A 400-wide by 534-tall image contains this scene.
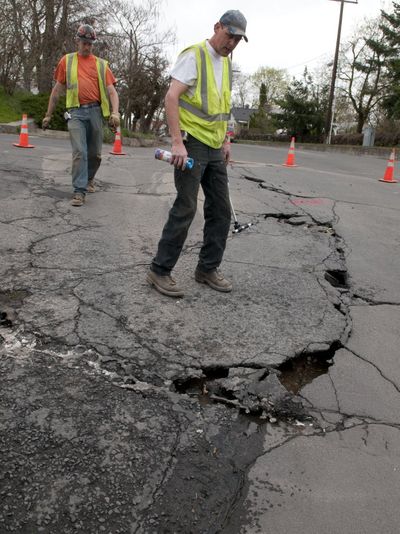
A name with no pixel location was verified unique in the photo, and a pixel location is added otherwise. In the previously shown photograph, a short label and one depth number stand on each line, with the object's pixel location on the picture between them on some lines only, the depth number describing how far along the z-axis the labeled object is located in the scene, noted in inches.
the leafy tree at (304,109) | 1520.7
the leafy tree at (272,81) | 2748.5
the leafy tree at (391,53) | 1175.0
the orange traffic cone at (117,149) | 473.1
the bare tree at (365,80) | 1497.3
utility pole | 1204.0
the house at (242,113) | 2936.5
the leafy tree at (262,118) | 2114.9
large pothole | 99.4
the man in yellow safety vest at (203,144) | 130.7
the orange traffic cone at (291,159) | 536.4
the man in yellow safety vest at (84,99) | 228.5
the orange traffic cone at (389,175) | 459.3
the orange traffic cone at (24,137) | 434.3
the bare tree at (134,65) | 1008.9
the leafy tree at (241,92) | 2817.2
